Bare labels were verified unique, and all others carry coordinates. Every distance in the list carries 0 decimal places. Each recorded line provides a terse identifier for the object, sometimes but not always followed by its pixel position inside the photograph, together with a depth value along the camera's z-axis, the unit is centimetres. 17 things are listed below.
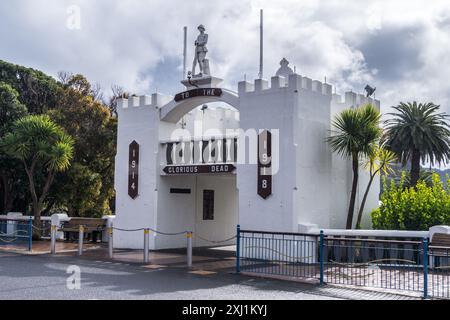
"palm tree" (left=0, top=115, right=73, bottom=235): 2245
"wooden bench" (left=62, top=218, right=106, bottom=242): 2259
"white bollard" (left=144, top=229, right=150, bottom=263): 1641
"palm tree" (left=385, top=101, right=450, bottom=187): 2370
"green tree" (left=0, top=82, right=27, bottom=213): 2608
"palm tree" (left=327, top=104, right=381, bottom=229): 1769
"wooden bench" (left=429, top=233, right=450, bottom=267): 1470
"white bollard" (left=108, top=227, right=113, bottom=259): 1747
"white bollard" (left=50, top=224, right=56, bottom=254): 1866
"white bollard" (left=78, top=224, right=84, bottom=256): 1817
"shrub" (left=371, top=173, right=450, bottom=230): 1827
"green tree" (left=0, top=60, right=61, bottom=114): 3006
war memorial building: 1741
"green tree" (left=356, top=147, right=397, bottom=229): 1873
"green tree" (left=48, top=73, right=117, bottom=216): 2719
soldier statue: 1981
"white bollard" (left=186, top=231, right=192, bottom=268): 1552
